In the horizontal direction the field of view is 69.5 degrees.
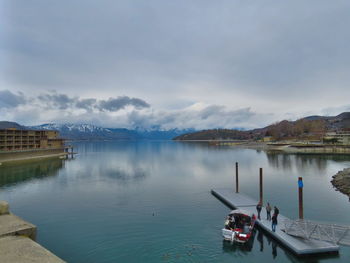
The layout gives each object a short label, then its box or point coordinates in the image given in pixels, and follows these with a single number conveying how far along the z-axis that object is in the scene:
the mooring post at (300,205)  26.42
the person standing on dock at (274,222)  24.20
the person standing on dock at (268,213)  27.50
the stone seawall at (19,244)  15.28
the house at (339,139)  151.70
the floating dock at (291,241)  20.16
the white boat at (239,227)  23.56
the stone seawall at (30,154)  104.99
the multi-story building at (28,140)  120.82
